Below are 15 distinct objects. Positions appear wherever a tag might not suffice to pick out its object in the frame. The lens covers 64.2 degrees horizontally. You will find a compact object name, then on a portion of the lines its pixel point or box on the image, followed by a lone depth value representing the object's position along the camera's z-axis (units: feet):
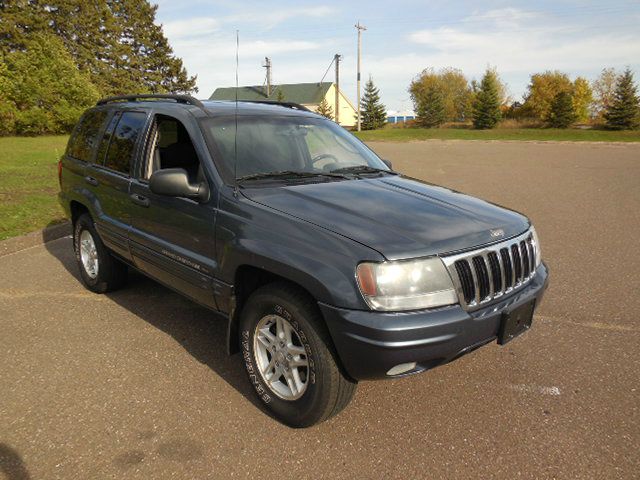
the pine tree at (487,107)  170.19
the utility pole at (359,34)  164.27
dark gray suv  8.09
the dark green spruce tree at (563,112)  157.99
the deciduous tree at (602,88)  219.20
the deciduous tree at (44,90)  92.89
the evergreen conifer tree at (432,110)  192.95
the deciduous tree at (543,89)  195.21
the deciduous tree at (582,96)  205.67
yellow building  241.31
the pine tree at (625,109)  143.84
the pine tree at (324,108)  202.78
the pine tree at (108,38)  130.62
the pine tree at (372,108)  208.92
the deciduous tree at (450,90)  254.68
